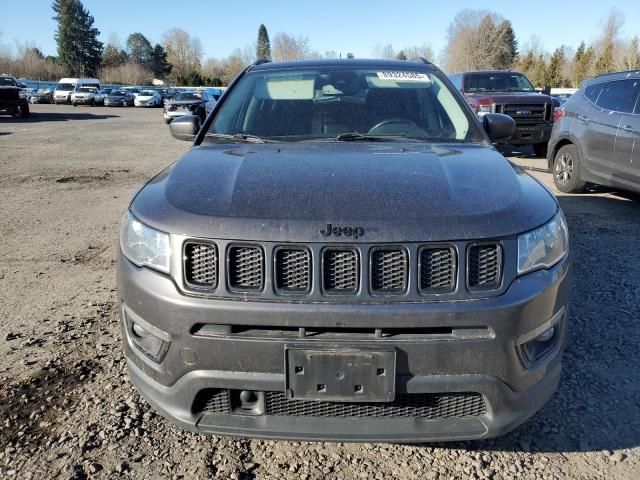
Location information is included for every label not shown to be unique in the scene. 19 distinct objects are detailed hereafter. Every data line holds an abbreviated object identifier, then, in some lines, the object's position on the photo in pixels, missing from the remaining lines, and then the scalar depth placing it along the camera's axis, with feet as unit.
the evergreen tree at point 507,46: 259.19
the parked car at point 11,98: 83.15
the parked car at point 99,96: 151.32
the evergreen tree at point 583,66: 185.98
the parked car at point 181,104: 92.73
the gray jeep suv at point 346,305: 6.11
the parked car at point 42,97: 156.66
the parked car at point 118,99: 153.58
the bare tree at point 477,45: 246.06
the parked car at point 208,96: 100.53
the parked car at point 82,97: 147.95
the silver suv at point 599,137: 21.02
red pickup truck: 36.09
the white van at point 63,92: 154.10
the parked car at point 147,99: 156.07
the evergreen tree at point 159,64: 326.22
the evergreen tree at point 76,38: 283.59
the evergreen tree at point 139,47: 339.57
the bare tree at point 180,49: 339.57
